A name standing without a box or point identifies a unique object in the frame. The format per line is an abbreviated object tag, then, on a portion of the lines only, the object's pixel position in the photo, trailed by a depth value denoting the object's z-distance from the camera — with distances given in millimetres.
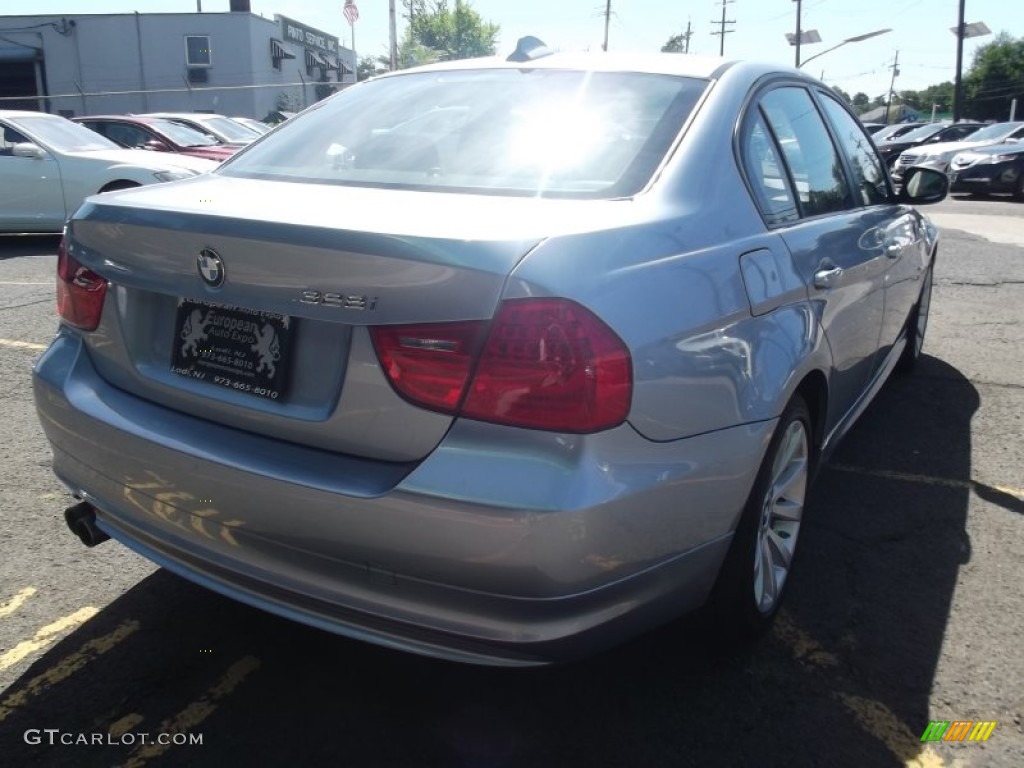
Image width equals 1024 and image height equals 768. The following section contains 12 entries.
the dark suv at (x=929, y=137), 26062
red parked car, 13367
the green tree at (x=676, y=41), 77000
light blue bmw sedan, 1810
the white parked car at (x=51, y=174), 10289
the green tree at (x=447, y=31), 81250
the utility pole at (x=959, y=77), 42222
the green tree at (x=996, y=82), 67625
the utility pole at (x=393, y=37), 26312
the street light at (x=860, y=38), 29555
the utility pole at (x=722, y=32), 70562
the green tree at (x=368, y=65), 83100
